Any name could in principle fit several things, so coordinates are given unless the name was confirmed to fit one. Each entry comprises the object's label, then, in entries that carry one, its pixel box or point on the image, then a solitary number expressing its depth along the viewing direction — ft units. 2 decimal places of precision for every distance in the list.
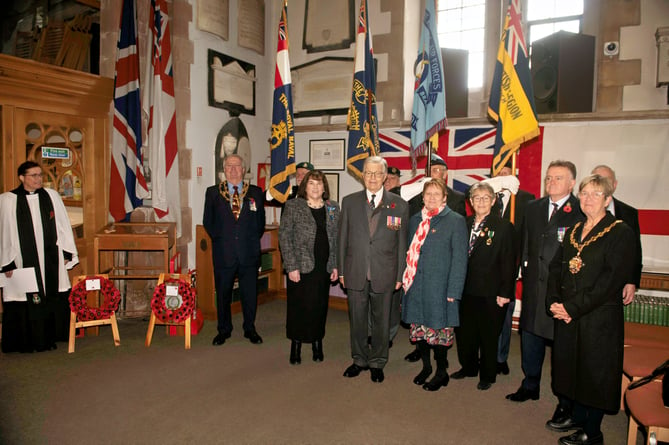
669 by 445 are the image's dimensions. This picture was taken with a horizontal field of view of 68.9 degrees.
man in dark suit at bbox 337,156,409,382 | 10.52
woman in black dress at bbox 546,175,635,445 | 7.60
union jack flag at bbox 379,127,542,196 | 15.37
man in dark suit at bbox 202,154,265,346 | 13.55
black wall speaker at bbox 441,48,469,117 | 17.31
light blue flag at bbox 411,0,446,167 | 13.02
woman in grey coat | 11.44
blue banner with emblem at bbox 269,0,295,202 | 14.48
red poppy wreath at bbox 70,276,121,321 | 12.74
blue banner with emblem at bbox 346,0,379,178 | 14.32
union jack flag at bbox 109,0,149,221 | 15.70
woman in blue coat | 10.18
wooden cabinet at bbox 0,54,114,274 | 12.95
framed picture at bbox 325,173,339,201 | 19.07
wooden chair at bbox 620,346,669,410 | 8.43
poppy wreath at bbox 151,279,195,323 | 13.19
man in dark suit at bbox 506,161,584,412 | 9.05
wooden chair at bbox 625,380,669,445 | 6.49
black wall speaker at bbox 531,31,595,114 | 14.52
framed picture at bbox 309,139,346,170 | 19.04
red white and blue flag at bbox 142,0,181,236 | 15.92
